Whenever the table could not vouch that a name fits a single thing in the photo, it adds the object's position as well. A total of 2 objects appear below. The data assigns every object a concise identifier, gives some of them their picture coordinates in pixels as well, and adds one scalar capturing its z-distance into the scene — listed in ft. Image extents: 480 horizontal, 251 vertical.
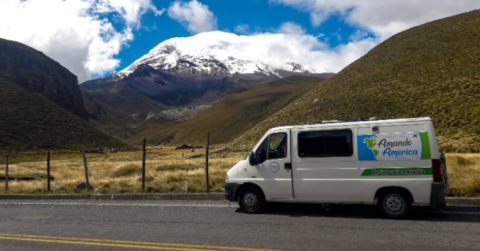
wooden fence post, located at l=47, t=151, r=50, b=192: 57.31
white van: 29.01
